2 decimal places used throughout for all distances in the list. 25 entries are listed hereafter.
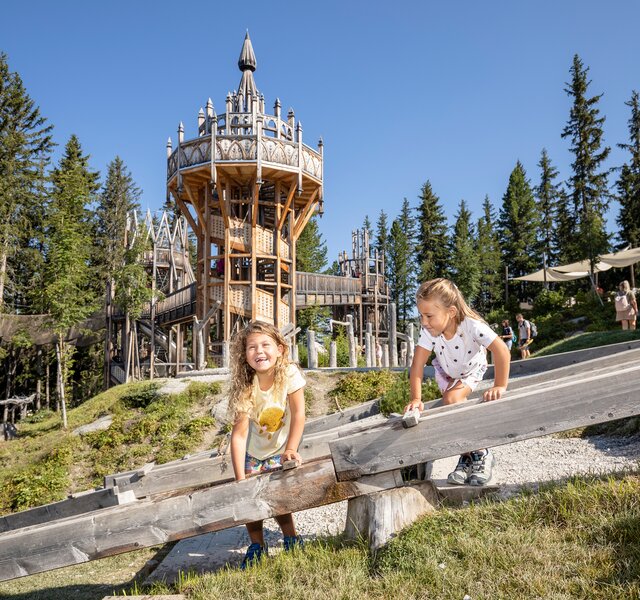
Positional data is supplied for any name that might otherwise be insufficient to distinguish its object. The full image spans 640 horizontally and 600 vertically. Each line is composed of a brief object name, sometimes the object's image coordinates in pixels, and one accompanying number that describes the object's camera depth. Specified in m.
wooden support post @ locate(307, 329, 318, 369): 19.19
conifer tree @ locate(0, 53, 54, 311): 30.20
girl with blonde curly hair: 3.84
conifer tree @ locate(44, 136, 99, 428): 18.98
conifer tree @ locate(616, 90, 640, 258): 35.45
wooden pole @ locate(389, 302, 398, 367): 18.89
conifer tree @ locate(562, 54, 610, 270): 38.34
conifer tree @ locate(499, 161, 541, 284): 49.09
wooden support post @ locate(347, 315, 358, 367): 21.42
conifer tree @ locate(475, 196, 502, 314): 47.97
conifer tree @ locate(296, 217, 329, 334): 42.12
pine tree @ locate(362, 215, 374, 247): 59.31
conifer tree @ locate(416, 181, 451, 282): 49.31
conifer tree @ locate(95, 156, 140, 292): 39.81
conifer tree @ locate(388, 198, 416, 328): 53.19
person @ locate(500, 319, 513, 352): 16.63
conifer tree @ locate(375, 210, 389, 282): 57.44
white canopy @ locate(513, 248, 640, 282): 28.61
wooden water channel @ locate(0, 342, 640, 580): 3.19
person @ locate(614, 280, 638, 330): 16.47
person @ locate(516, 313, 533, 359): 17.66
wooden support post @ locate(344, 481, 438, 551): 3.39
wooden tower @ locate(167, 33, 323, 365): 23.72
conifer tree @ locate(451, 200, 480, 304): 45.16
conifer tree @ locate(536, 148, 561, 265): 48.47
